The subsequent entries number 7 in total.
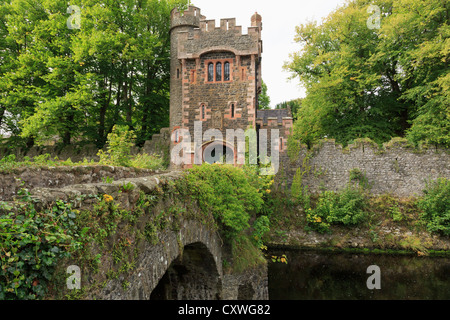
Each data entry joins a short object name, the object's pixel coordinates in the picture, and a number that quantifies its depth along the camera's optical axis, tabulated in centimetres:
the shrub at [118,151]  821
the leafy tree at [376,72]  1509
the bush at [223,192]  615
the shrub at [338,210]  1545
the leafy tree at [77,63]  1719
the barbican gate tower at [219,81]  1675
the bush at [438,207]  1454
